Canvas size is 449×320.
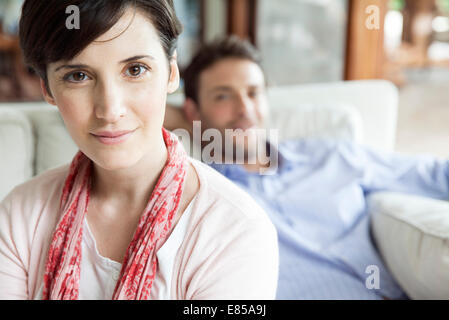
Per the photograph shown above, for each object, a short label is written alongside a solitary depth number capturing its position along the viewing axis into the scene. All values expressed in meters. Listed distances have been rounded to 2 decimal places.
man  1.10
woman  0.59
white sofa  0.96
